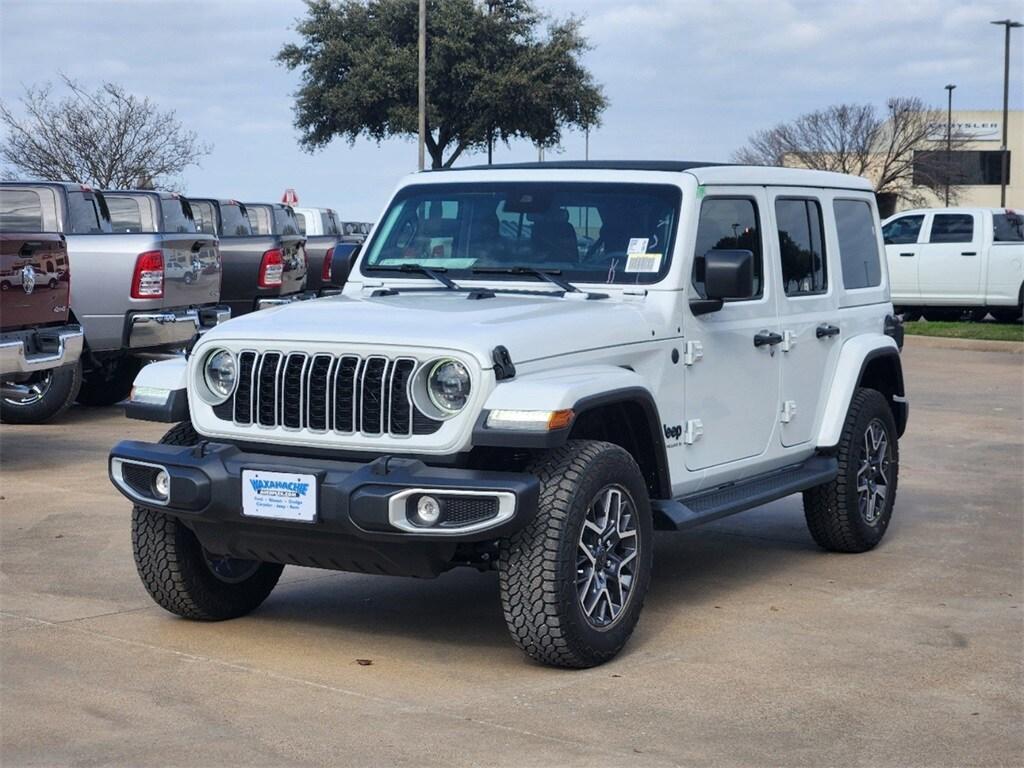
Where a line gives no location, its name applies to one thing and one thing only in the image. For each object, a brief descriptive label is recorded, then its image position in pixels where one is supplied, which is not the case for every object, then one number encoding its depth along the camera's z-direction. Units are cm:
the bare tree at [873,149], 6050
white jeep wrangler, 556
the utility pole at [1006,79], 5594
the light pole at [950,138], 6178
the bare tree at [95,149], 3381
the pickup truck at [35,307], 1023
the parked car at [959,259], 2386
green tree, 4512
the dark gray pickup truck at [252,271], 1725
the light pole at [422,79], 3447
